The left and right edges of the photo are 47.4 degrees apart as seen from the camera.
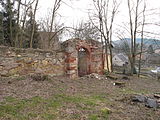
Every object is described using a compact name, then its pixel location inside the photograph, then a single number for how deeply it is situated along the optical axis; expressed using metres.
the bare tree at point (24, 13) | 12.71
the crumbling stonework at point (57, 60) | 7.08
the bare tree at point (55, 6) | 14.45
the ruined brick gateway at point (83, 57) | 9.06
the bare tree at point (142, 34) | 15.57
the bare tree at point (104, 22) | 15.47
